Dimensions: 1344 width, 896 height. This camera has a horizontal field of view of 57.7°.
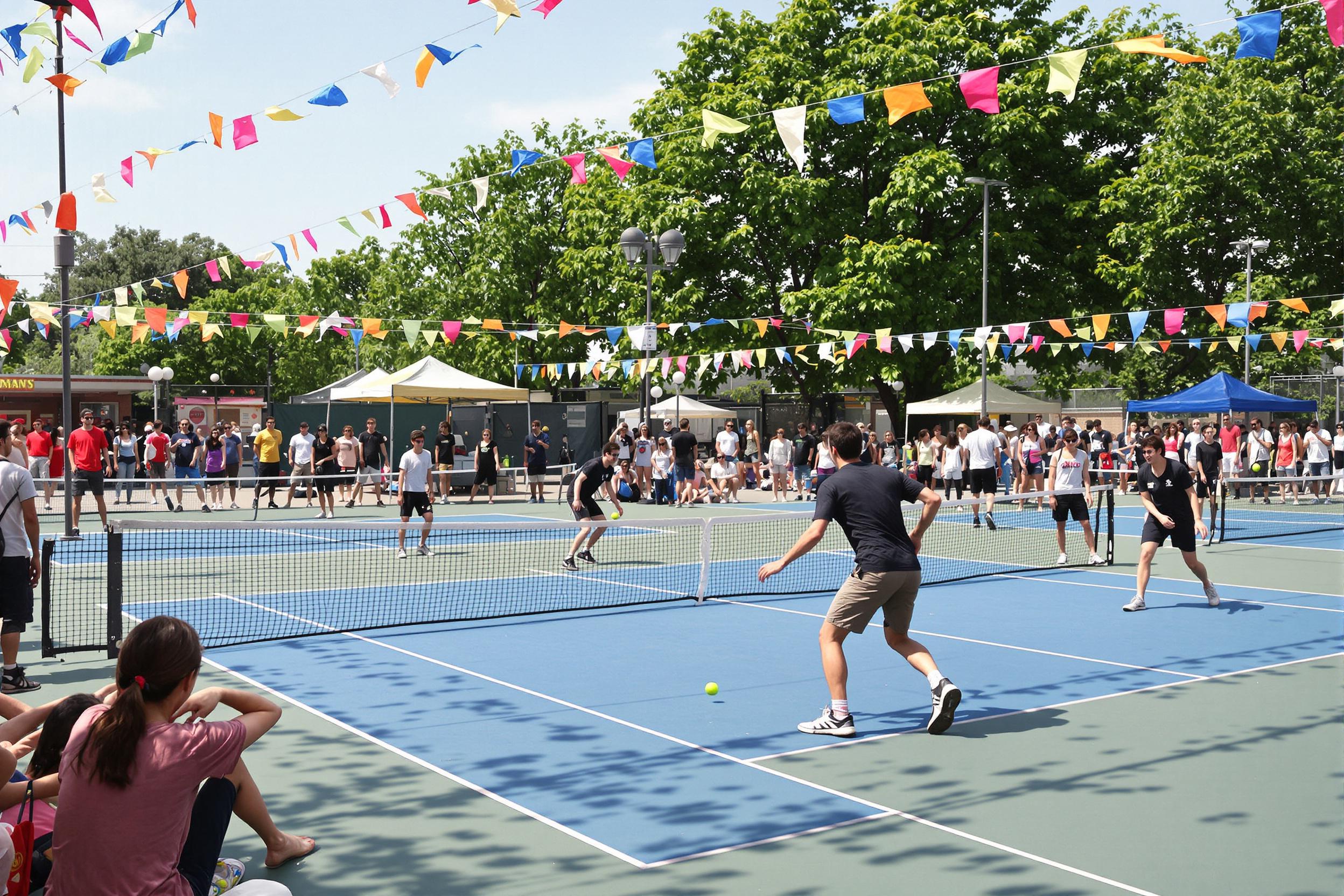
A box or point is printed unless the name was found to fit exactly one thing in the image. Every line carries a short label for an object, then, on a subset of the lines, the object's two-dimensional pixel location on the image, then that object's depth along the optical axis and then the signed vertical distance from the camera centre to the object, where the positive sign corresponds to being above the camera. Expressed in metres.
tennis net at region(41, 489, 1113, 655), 11.11 -1.23
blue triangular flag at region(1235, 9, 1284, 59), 8.83 +3.14
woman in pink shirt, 3.54 -0.89
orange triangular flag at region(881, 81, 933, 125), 10.58 +3.21
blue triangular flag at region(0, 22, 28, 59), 11.88 +4.27
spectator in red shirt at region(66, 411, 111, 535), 19.09 +0.22
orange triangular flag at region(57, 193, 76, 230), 13.90 +2.97
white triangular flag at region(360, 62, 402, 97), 11.44 +3.69
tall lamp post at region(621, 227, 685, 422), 20.06 +3.68
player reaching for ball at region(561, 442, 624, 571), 14.14 -0.20
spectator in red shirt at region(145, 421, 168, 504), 25.66 +0.39
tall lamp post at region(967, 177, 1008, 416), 29.11 +4.18
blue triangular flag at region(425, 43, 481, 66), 10.82 +3.70
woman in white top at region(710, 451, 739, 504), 27.52 -0.20
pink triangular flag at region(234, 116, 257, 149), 12.60 +3.51
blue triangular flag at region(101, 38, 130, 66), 11.50 +3.96
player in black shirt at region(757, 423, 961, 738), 7.00 -0.59
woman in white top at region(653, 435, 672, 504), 26.28 -0.04
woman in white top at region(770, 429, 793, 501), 28.45 +0.06
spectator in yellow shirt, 24.20 +0.41
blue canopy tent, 25.92 +1.39
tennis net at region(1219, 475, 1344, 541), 19.94 -0.92
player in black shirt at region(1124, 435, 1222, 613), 11.41 -0.41
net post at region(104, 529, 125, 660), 9.00 -0.89
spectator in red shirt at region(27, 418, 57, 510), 23.95 +0.37
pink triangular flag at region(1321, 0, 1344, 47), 7.66 +2.84
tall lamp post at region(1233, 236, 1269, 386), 30.73 +5.56
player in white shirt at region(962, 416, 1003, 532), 20.75 +0.14
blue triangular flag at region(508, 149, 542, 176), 13.92 +3.61
